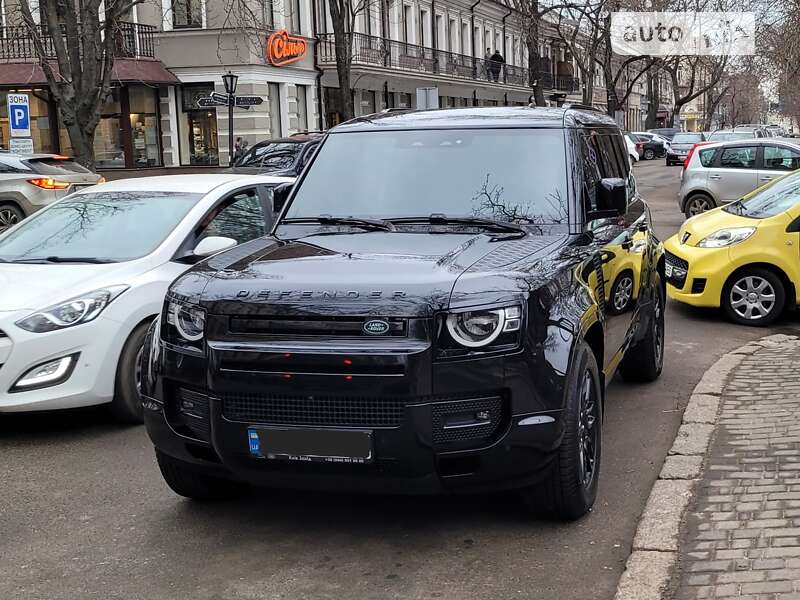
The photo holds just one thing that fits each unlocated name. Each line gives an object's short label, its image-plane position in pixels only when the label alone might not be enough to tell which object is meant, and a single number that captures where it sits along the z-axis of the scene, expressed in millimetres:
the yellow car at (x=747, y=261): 9758
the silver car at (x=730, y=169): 19438
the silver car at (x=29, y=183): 18484
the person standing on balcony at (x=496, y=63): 57609
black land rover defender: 4141
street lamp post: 27703
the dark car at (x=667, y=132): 71850
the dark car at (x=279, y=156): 18281
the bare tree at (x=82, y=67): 19469
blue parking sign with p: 19703
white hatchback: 6238
